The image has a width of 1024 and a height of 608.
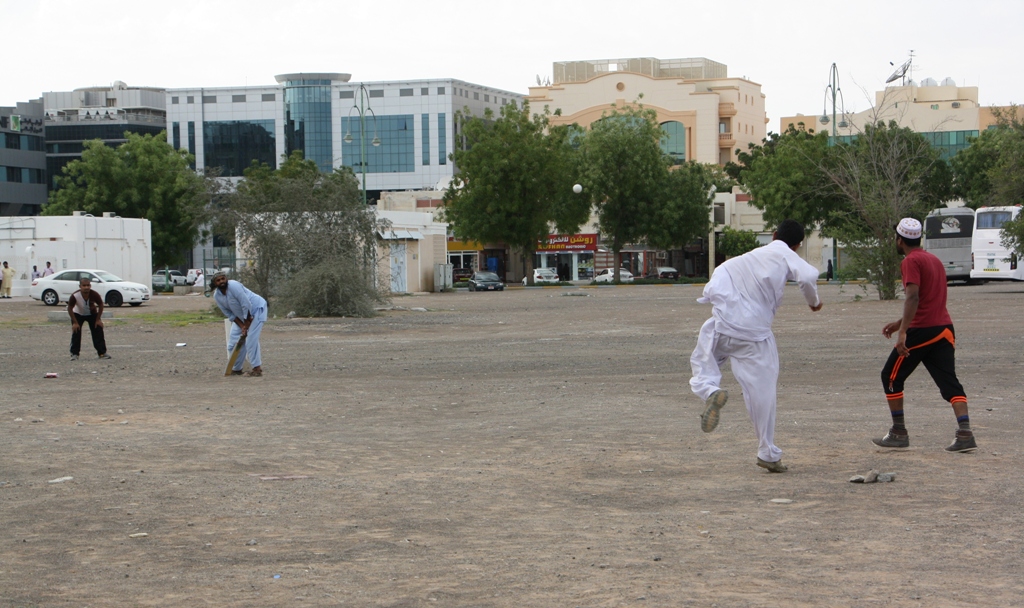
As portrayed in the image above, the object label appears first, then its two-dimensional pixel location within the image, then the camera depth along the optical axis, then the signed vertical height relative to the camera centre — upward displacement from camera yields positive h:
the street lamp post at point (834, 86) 65.19 +9.64
